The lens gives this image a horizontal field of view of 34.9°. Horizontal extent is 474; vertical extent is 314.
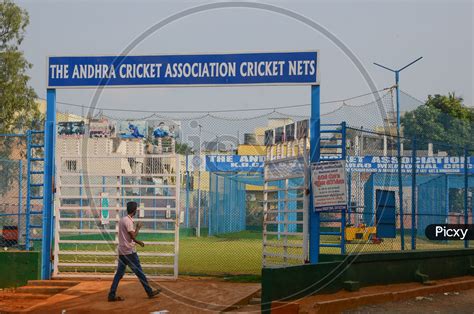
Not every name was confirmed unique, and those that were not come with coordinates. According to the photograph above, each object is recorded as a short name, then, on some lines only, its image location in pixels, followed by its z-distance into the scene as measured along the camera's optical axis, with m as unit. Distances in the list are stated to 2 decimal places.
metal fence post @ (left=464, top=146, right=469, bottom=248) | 16.92
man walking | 12.72
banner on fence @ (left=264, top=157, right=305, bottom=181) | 14.40
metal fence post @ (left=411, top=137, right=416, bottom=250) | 15.41
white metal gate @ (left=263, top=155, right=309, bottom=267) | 13.91
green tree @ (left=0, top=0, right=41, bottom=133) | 29.61
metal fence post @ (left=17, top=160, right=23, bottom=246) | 16.42
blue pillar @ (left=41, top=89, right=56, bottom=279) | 15.30
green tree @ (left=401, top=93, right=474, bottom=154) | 20.11
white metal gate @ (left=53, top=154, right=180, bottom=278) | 15.23
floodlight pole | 15.04
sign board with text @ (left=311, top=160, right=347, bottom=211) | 12.98
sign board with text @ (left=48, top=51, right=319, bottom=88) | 14.90
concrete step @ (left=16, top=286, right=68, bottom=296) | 14.22
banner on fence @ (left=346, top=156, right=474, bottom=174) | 15.67
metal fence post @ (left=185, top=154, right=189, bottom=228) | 27.60
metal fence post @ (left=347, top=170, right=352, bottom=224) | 15.87
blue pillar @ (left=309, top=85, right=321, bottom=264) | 13.94
